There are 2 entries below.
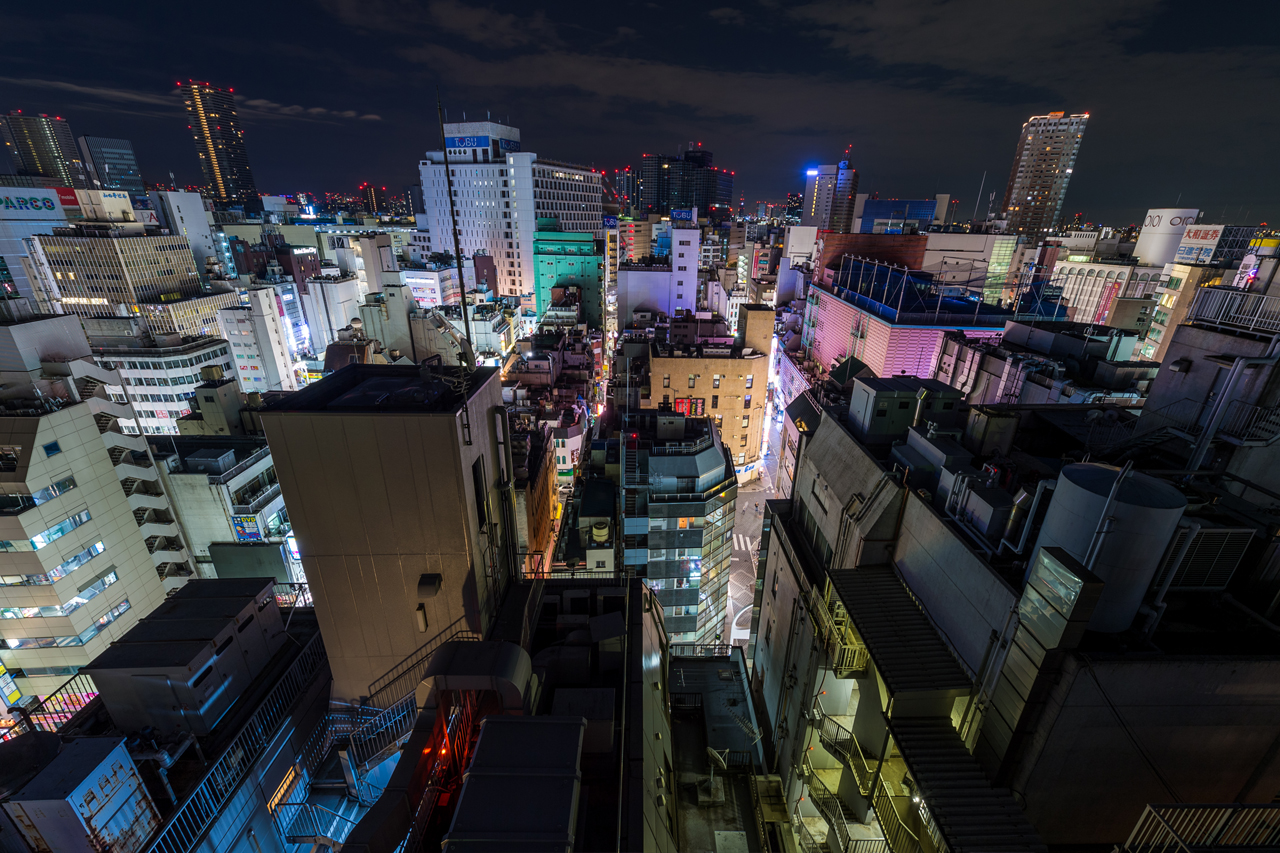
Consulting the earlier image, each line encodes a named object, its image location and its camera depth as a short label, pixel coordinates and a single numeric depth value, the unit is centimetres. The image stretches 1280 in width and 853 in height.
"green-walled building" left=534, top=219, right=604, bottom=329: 8662
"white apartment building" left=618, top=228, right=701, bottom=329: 7462
